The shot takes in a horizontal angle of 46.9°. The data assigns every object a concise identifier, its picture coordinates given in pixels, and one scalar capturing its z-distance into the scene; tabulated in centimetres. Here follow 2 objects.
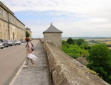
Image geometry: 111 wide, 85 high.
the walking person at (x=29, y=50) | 731
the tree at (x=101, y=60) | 3167
